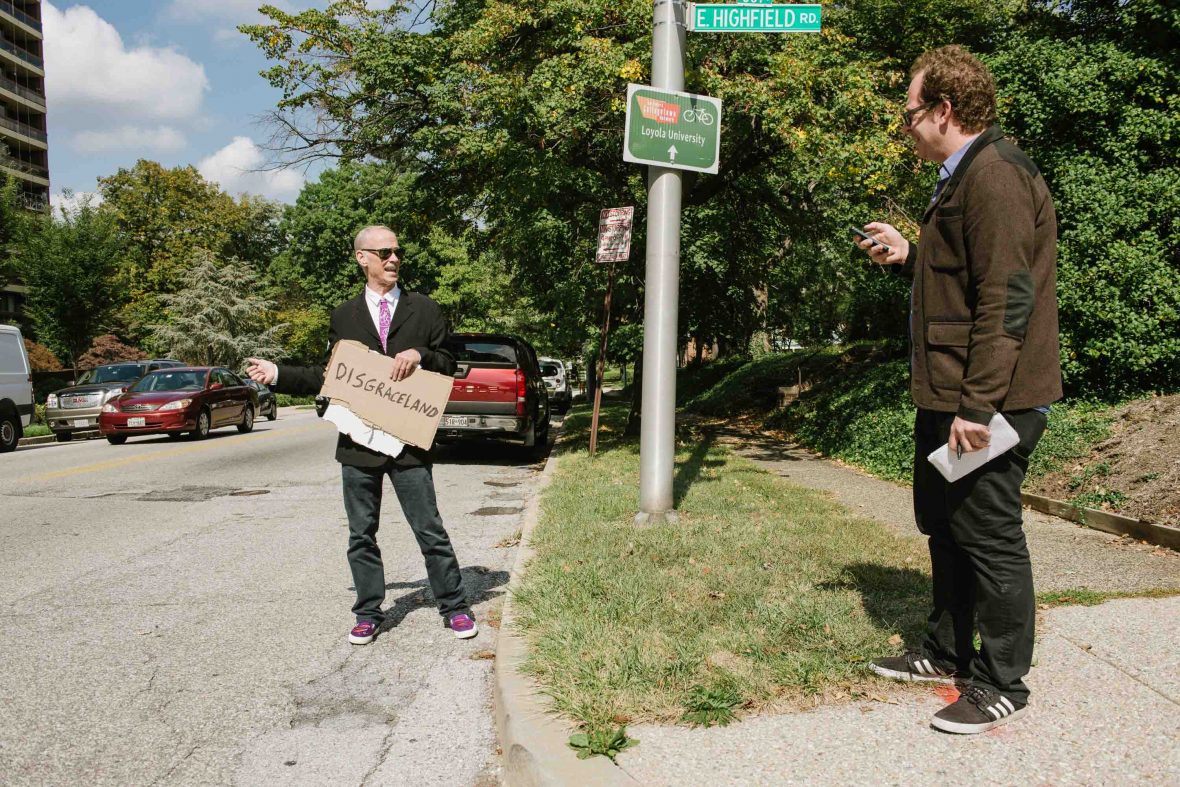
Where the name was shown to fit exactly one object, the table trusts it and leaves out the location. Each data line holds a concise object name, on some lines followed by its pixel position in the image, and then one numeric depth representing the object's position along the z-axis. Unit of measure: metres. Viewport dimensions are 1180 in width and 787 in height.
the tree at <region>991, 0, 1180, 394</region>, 9.09
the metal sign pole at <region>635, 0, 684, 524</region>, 6.83
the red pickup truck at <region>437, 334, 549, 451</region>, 12.95
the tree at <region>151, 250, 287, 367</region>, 44.31
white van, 16.73
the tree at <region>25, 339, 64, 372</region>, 33.53
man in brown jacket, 2.87
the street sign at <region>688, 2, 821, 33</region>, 6.21
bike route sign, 6.63
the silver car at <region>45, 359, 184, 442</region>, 20.19
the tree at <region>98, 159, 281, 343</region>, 50.06
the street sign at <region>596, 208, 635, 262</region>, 10.54
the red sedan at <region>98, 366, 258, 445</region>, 17.12
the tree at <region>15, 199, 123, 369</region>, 31.17
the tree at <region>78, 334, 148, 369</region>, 34.88
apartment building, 55.94
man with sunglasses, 4.36
